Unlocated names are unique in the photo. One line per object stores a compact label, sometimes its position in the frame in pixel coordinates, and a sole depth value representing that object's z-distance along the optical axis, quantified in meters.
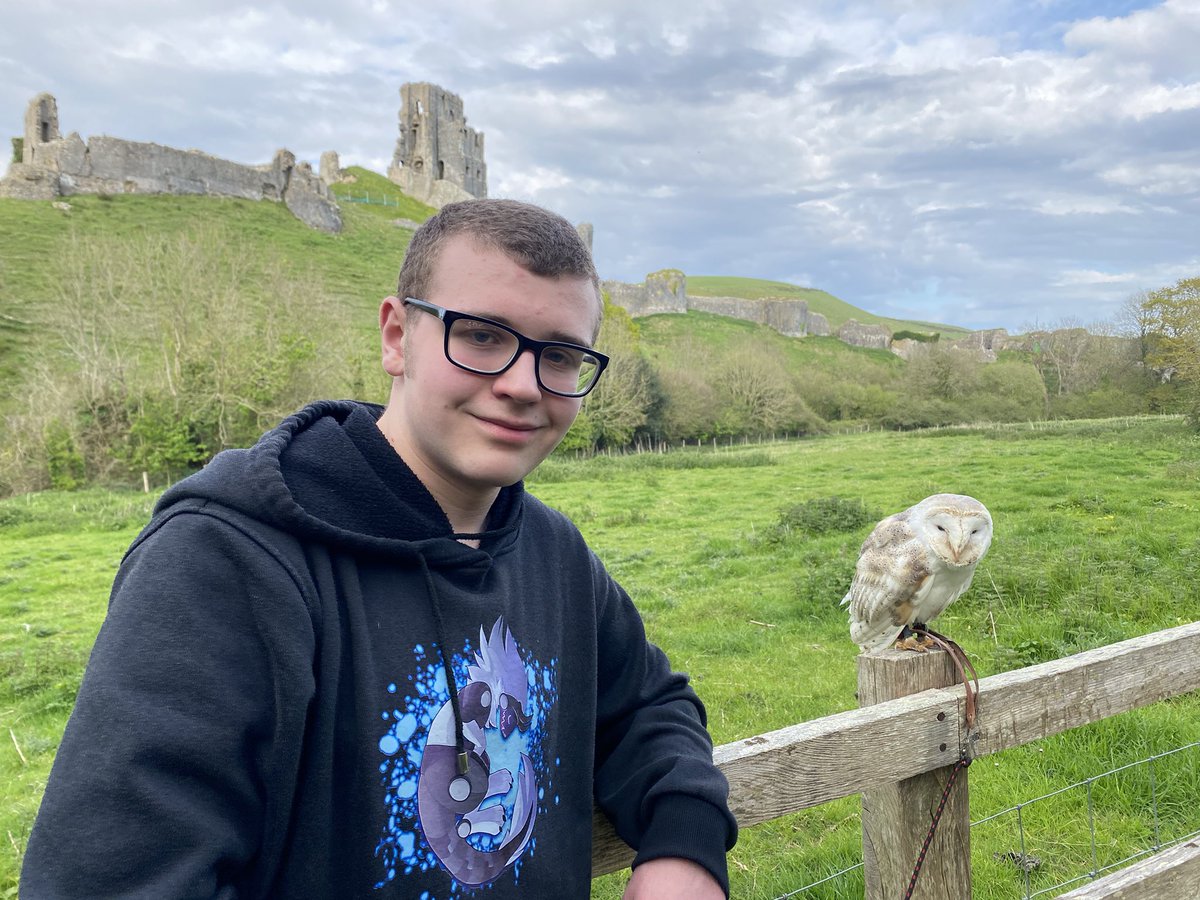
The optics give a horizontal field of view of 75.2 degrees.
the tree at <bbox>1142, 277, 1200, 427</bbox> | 20.69
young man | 0.98
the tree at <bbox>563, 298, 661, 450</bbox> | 34.06
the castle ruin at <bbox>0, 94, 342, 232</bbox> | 52.69
